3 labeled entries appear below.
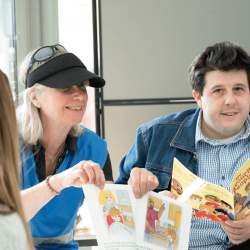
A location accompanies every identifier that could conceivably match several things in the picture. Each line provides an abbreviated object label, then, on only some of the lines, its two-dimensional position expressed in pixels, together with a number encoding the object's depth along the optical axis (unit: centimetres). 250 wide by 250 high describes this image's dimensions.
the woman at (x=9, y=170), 143
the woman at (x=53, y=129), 194
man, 204
